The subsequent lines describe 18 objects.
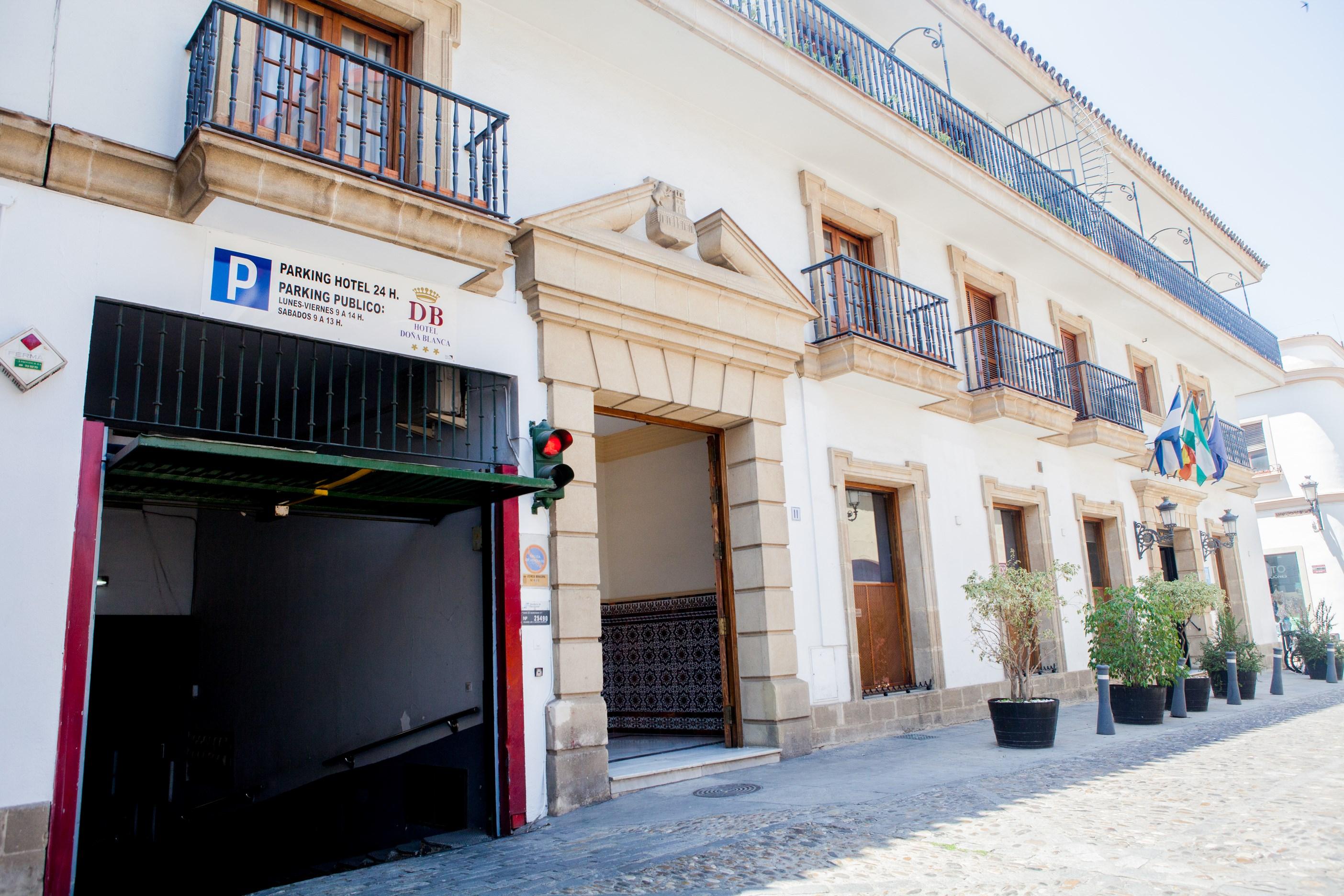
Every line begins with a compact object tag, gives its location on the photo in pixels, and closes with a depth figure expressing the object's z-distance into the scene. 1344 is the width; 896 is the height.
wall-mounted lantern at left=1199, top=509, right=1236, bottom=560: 17.86
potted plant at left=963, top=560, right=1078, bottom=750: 8.30
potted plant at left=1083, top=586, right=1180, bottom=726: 9.88
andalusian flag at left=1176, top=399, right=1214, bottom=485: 15.71
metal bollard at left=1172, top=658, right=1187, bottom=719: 10.49
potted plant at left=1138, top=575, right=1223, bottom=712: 10.23
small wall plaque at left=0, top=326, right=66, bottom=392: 4.76
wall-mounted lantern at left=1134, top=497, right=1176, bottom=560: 15.32
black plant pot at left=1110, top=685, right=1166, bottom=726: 9.89
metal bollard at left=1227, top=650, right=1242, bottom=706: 11.96
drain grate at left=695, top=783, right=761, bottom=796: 6.70
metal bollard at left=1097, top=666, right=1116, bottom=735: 9.15
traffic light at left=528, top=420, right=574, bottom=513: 6.61
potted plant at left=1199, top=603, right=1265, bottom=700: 12.72
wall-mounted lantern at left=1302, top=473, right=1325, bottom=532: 21.22
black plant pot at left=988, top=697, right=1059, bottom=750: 8.27
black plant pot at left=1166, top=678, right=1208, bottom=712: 11.23
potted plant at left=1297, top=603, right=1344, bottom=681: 16.19
